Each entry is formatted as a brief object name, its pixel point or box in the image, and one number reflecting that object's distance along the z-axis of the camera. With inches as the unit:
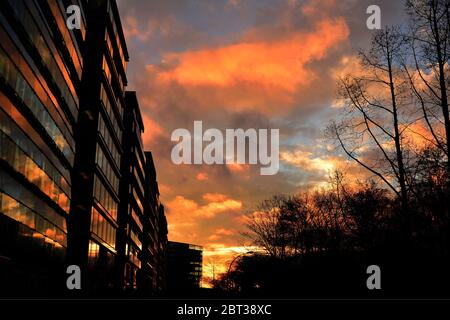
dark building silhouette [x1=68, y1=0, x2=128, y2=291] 1777.8
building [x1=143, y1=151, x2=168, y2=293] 4240.2
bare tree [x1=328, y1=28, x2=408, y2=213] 794.2
